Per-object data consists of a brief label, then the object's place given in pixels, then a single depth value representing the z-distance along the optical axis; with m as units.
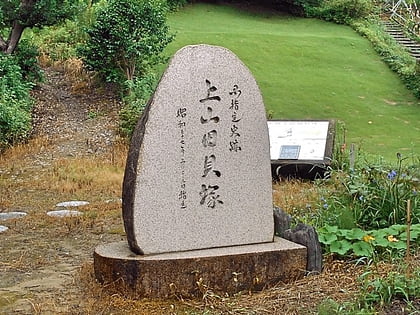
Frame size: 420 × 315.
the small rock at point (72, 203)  7.99
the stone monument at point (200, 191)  4.60
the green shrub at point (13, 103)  11.54
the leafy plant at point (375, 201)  5.82
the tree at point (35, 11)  12.98
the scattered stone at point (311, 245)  4.91
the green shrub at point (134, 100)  11.80
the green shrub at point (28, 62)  14.09
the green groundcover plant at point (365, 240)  5.07
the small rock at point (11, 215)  7.35
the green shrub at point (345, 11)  23.91
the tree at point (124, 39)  13.70
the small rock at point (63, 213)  7.27
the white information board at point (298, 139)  9.42
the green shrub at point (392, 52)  17.61
